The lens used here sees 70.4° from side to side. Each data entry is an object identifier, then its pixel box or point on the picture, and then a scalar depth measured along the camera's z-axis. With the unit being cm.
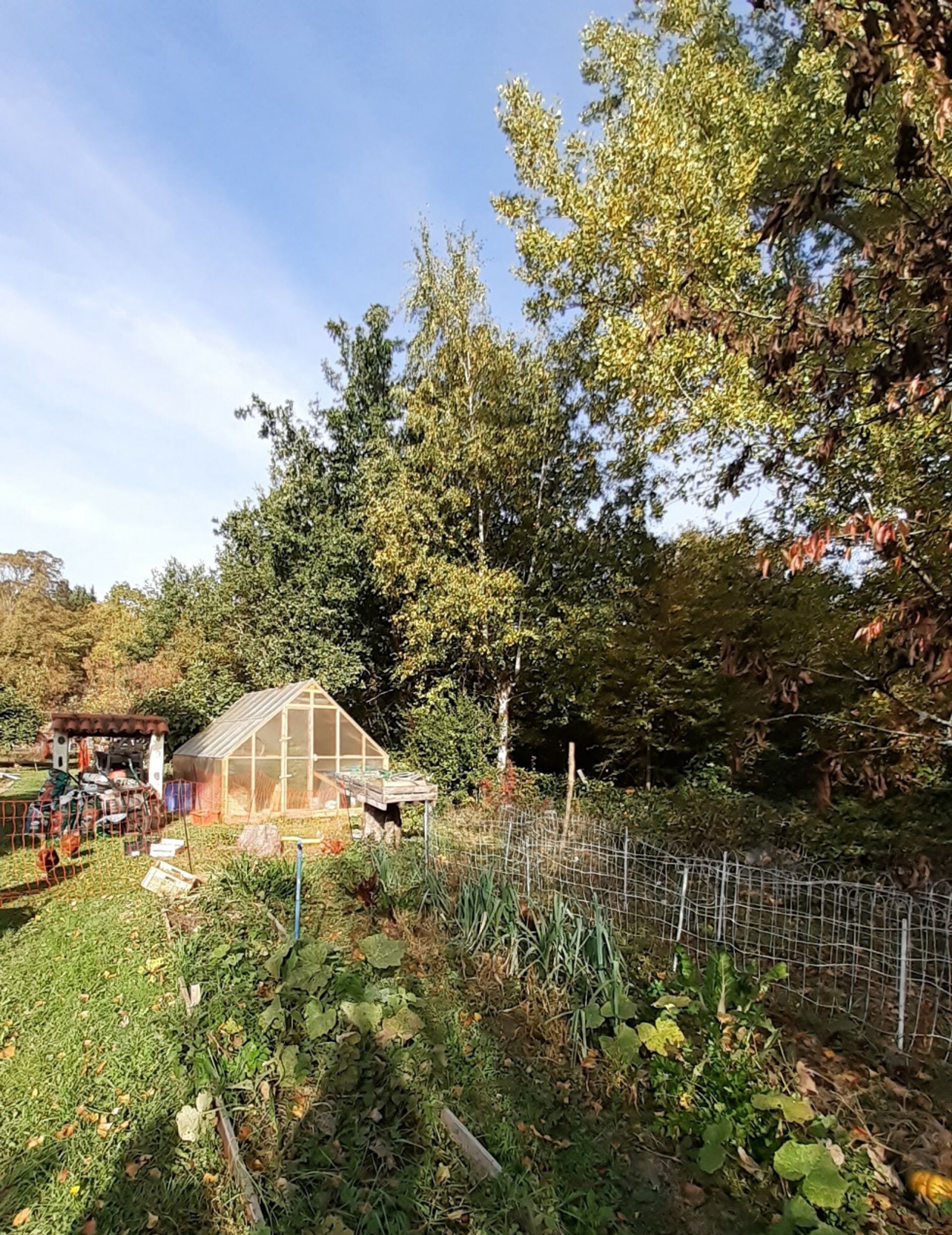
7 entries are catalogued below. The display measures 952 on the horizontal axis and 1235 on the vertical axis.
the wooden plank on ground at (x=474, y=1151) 273
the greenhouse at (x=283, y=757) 1216
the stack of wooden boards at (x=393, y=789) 745
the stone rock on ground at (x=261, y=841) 847
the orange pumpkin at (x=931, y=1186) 252
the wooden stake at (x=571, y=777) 848
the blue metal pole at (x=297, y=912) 485
